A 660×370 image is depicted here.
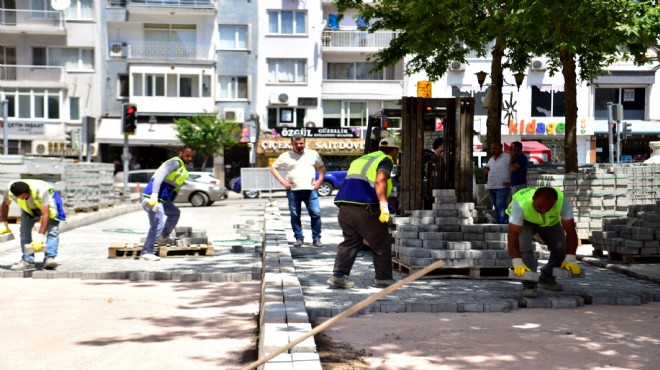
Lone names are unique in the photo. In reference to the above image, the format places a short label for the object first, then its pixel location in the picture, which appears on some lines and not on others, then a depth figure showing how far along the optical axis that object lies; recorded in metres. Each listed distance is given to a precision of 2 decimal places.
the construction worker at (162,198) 11.70
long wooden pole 3.78
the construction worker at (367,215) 8.41
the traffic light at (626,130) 30.08
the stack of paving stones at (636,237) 10.77
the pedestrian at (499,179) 14.72
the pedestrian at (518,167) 14.84
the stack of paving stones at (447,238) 9.02
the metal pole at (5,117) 36.72
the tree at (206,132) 42.75
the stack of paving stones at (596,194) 13.16
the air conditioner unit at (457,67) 44.27
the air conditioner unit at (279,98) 45.59
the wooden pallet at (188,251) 12.08
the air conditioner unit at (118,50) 45.50
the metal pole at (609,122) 27.27
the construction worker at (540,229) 7.73
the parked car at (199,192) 31.25
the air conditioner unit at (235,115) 45.66
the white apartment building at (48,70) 44.44
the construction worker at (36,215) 10.27
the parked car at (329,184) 37.84
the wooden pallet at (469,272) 9.06
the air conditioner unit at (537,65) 45.16
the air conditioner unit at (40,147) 43.91
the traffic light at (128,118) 23.88
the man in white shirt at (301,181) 12.66
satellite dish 44.20
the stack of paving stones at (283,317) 5.03
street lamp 17.95
